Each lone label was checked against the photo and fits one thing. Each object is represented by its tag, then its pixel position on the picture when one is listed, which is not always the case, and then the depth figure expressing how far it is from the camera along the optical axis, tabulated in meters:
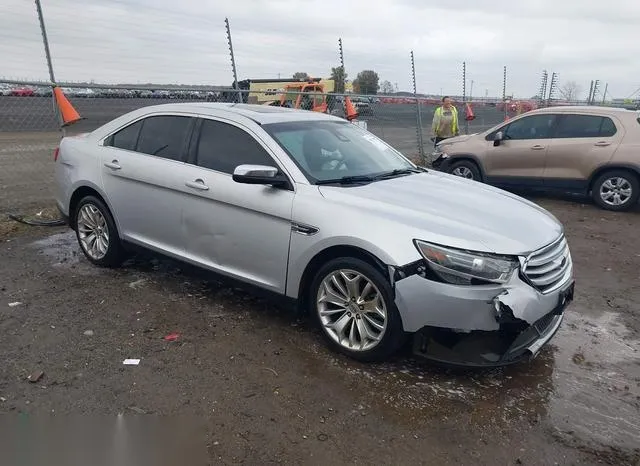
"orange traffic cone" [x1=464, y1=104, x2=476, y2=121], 15.02
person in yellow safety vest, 12.30
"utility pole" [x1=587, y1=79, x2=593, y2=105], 22.67
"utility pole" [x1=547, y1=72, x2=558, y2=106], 20.97
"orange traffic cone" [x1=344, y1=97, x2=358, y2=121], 11.12
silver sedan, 3.33
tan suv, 8.85
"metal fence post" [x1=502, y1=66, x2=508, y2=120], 17.72
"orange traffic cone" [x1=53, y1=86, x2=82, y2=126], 7.16
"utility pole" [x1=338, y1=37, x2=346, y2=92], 11.51
